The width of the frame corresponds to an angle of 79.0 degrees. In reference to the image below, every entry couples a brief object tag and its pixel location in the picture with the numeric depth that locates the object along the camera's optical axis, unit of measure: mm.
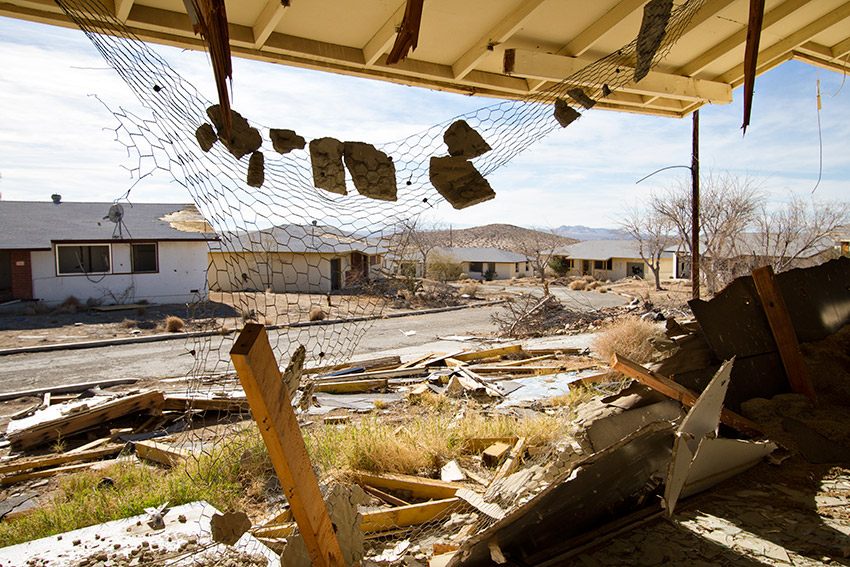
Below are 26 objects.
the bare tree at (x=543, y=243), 32275
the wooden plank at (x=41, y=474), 5840
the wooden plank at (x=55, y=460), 6082
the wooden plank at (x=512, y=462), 4309
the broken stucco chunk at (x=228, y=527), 2527
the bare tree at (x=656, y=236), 39950
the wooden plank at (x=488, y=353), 11927
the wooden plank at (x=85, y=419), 6957
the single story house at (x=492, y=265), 58719
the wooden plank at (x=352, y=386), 9391
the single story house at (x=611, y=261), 56312
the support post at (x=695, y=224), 9414
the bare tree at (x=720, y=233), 20844
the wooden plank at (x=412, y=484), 4395
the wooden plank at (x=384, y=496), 4375
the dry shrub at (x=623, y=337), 10598
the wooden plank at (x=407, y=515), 3818
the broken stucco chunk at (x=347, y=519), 2494
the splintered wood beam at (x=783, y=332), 4062
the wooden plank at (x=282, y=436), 1687
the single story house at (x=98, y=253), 22453
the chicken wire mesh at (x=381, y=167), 2707
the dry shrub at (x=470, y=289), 36709
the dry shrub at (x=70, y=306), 21359
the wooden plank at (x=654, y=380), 3277
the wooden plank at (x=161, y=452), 5664
